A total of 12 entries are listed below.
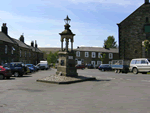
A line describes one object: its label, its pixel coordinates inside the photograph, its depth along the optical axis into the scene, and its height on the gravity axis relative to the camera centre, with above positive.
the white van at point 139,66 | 25.67 -0.65
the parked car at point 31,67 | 32.72 -1.15
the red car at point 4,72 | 18.08 -1.06
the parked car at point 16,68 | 21.98 -0.81
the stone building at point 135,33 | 38.69 +6.06
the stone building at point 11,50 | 37.31 +2.62
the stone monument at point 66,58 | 17.70 +0.30
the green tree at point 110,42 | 96.62 +10.08
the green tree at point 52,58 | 103.31 +1.77
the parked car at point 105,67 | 40.00 -1.24
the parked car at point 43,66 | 47.19 -1.23
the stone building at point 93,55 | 71.19 +2.44
